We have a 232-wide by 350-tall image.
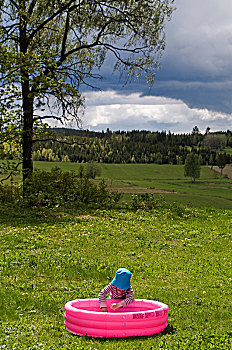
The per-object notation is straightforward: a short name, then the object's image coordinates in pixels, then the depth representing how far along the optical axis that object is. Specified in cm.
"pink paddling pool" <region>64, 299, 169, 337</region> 654
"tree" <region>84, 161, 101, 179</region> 2397
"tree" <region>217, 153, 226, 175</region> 11166
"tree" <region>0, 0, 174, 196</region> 2344
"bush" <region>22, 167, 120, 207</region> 2212
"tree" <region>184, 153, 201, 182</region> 9528
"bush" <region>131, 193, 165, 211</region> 2322
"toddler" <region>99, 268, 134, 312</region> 705
